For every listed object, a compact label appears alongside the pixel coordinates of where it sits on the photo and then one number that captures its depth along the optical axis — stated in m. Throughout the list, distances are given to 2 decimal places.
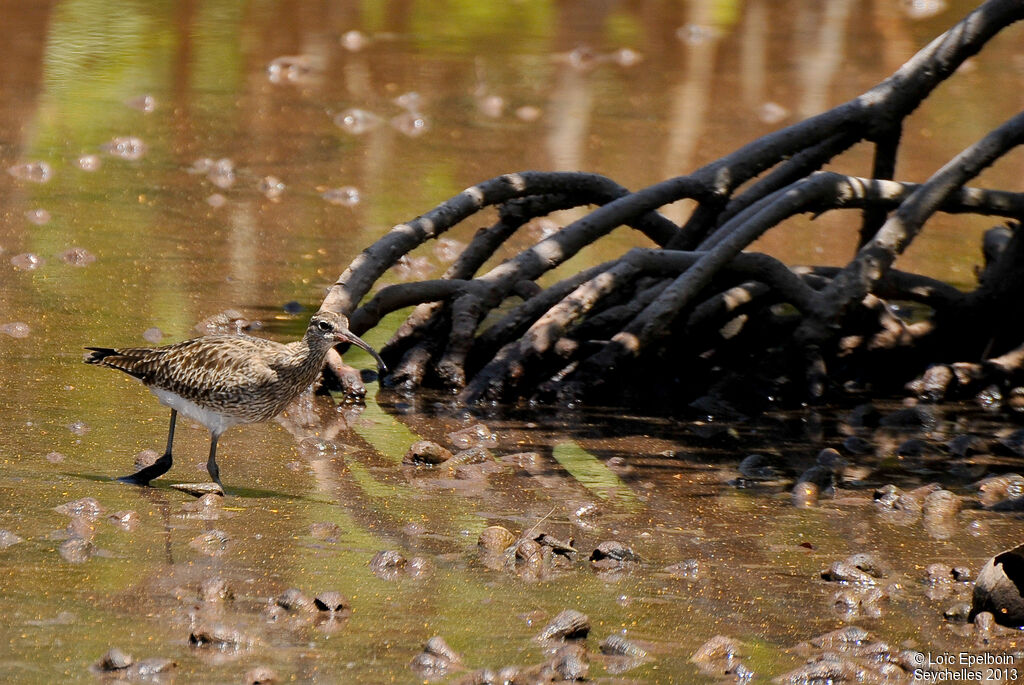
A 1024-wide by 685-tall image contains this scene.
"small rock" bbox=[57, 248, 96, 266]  21.92
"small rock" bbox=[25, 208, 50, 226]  23.86
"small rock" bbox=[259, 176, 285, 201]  27.00
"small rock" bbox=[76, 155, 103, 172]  27.70
